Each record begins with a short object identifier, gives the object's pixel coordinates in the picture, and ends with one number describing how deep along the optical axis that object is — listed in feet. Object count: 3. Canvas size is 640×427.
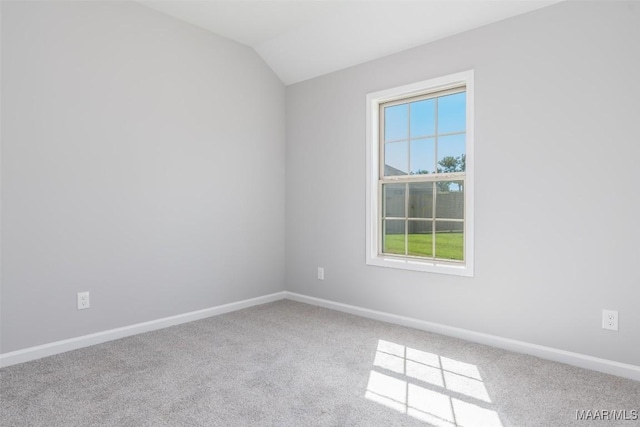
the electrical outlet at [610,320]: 7.74
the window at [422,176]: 10.19
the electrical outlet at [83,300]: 9.20
